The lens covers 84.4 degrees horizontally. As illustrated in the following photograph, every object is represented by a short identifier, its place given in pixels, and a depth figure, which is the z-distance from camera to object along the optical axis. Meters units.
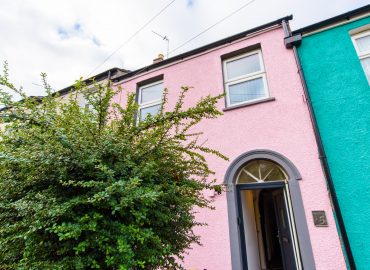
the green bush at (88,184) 1.56
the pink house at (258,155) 3.65
